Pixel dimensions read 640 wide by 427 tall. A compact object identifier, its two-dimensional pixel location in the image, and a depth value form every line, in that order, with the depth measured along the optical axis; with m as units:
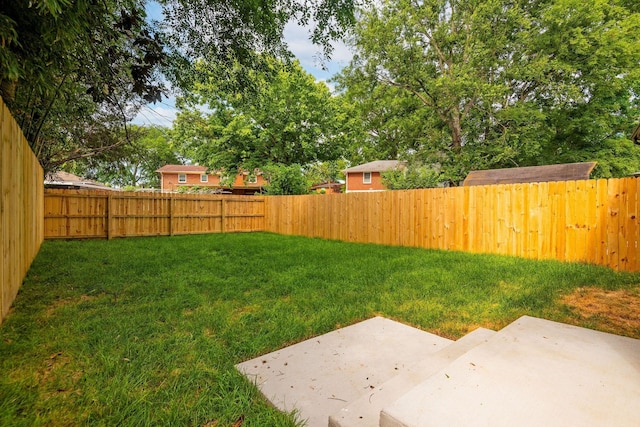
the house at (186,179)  29.63
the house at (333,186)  34.19
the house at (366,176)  24.92
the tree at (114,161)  10.93
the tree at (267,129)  15.63
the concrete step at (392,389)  1.23
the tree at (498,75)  12.34
